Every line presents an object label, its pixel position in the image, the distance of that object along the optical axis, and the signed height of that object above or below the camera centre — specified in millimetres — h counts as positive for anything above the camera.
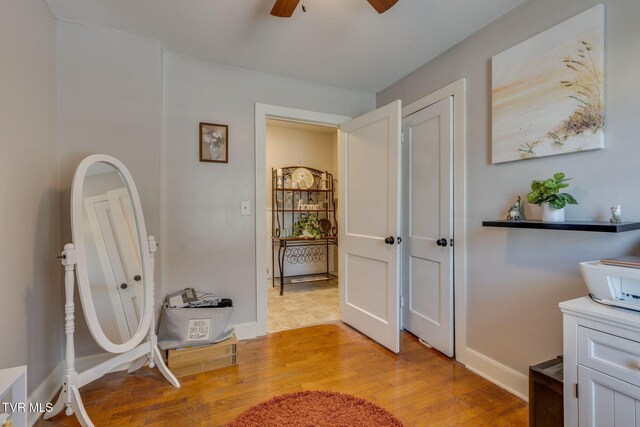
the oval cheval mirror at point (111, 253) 1512 -231
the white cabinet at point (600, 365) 967 -540
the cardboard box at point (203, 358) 1975 -999
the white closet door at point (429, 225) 2168 -94
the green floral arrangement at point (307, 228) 4395 -213
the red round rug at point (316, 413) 1496 -1072
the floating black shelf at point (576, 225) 1165 -56
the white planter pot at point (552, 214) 1459 -5
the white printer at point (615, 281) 1034 -254
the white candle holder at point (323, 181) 4809 +543
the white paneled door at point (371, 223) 2256 -82
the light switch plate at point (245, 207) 2518 +63
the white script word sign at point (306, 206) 4575 +126
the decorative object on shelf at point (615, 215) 1257 -10
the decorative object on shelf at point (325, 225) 4676 -178
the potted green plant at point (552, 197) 1429 +78
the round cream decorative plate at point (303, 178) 4578 +573
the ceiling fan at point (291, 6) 1421 +1042
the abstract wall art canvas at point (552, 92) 1404 +652
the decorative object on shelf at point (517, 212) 1650 +7
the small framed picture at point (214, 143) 2381 +591
